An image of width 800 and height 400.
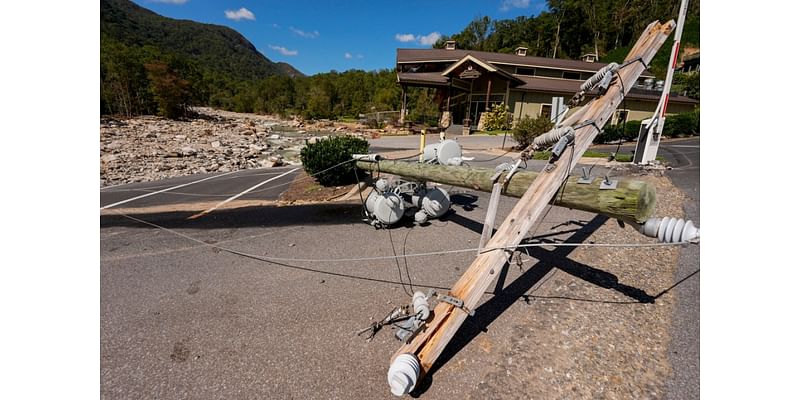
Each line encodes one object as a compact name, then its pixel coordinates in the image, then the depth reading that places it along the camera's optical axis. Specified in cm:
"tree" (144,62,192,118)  4175
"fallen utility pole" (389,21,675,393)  288
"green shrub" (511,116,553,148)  1588
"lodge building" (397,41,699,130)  2758
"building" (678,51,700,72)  4169
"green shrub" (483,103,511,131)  2698
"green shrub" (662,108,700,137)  2144
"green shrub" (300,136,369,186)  1067
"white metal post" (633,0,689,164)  1024
